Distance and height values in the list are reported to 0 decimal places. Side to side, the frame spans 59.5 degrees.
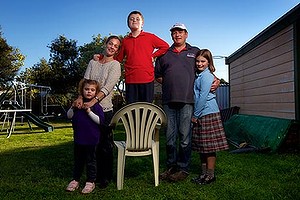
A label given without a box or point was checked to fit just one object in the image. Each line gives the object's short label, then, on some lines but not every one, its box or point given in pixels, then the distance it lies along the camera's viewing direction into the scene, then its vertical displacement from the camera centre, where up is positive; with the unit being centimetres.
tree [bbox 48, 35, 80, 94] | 2107 +325
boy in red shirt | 290 +49
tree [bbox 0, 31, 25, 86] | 1991 +317
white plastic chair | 268 -27
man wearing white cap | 286 +7
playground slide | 886 -60
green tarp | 446 -55
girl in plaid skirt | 283 -17
